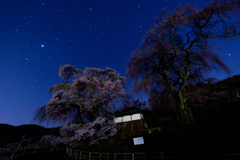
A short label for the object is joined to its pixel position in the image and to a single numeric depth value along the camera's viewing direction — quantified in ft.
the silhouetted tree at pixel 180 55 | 32.68
